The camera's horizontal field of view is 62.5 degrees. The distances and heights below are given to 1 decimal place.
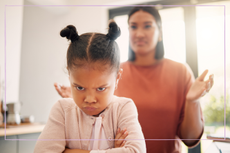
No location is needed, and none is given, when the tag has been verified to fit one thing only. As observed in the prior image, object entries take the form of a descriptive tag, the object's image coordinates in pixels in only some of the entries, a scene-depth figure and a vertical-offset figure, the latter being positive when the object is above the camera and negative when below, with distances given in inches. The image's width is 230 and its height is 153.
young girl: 23.2 -4.6
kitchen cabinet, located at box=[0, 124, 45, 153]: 32.8 -12.0
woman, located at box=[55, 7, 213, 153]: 32.0 -2.4
